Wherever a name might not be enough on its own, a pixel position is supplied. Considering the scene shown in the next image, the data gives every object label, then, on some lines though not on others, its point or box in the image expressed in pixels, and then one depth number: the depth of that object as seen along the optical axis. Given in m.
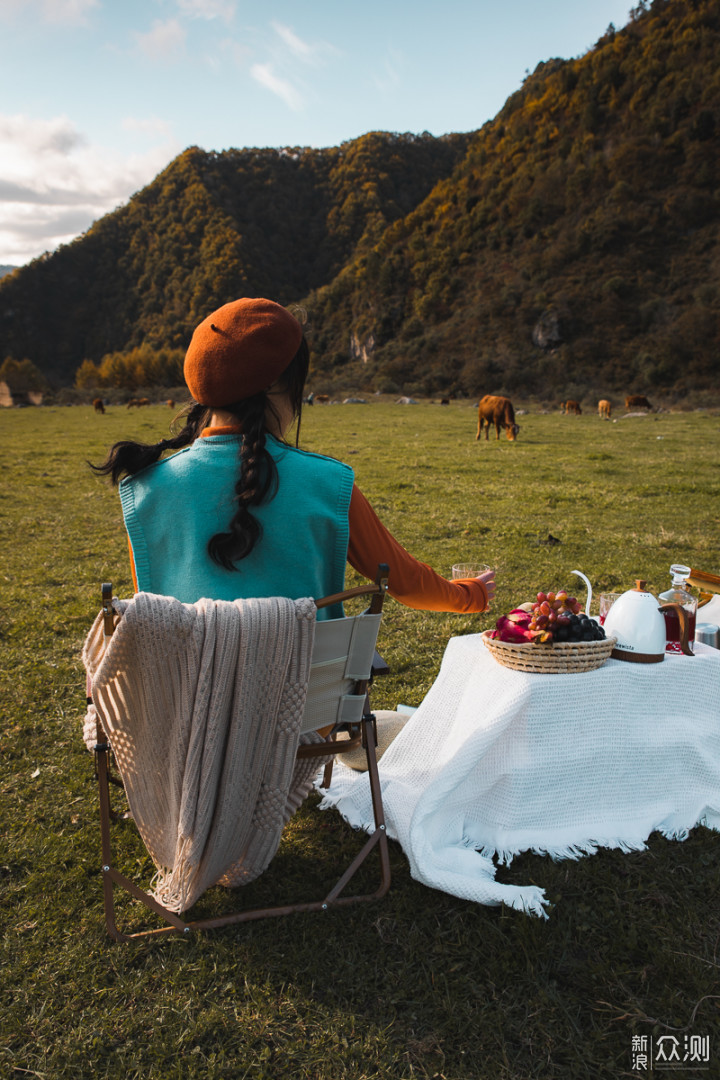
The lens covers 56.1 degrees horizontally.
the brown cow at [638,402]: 38.16
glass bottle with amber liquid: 3.32
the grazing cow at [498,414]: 20.53
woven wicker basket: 2.98
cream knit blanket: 2.12
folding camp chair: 2.39
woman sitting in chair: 2.35
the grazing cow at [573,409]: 36.09
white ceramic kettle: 3.12
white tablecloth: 2.98
